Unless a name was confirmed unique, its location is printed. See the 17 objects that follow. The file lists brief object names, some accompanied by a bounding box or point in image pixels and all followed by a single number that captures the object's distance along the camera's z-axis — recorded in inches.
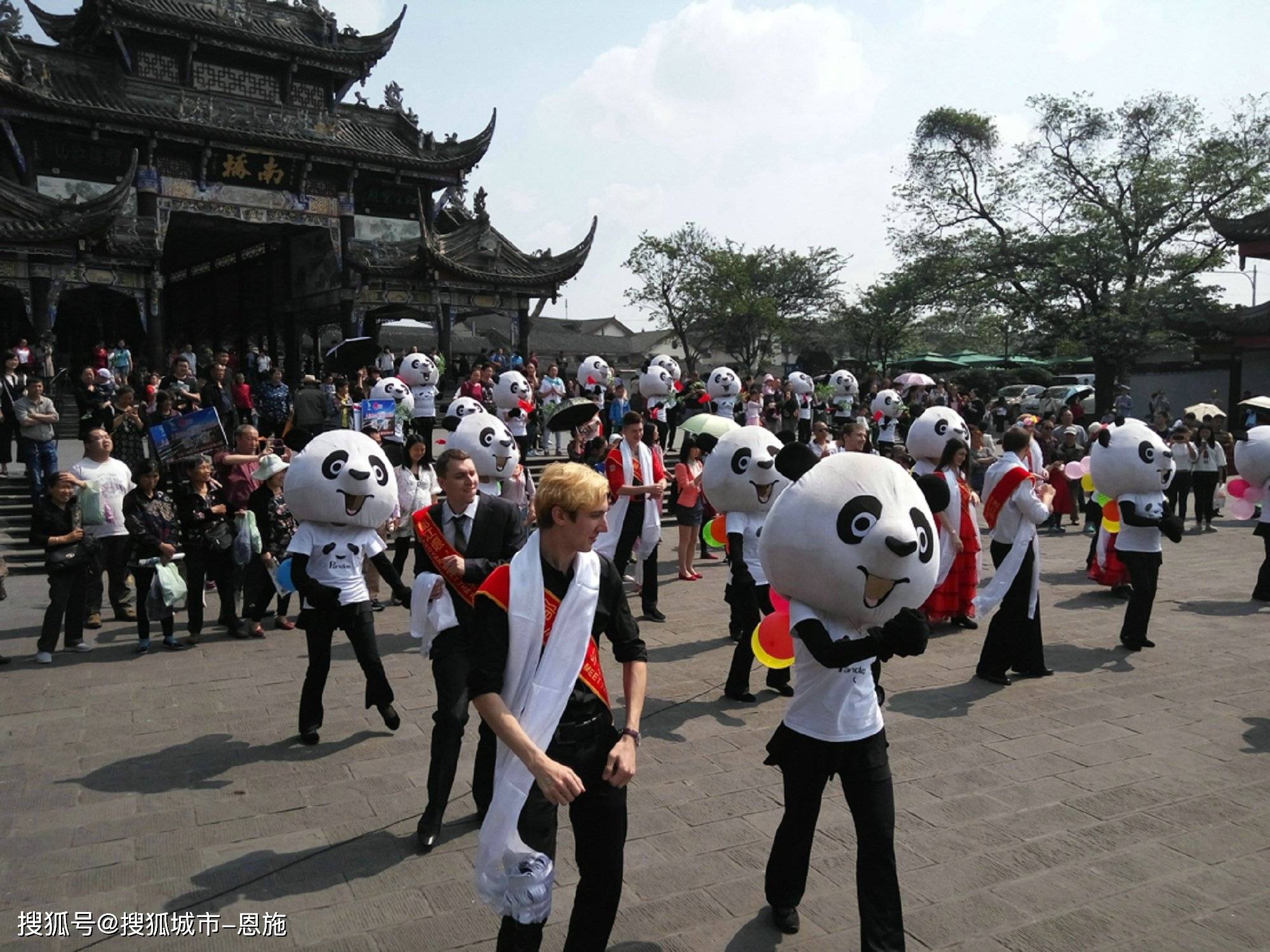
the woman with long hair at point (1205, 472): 567.2
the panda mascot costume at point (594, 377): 700.7
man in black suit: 170.9
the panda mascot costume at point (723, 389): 625.9
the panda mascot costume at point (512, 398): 470.0
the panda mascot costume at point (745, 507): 251.8
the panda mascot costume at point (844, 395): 758.5
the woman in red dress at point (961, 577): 330.6
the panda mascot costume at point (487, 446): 264.7
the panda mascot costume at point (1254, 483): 354.9
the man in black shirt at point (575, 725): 111.0
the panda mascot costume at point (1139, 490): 284.8
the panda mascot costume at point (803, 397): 743.7
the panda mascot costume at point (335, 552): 217.2
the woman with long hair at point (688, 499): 414.0
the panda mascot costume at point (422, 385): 601.9
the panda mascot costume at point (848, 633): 130.3
